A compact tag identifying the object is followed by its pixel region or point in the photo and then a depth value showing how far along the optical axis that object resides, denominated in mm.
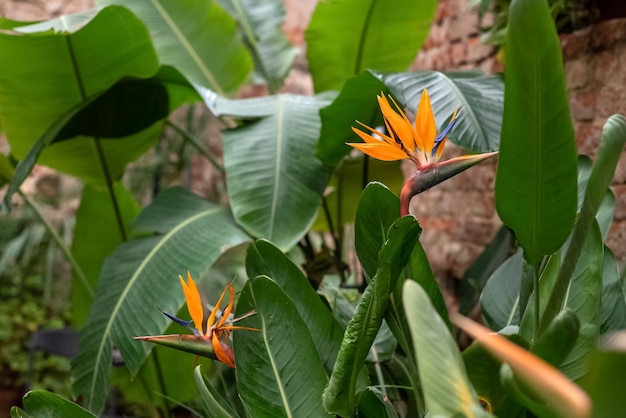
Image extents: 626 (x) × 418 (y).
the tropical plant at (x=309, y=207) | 534
